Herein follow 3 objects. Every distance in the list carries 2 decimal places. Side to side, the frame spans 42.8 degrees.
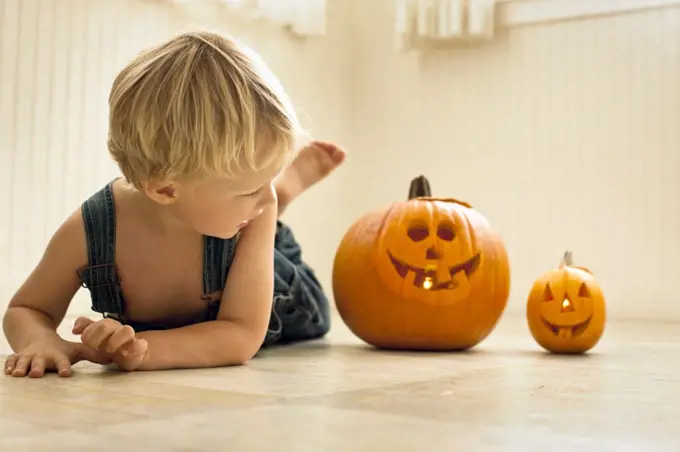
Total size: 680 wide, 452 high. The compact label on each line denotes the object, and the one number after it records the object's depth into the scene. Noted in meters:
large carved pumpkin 1.28
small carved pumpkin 1.24
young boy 0.90
